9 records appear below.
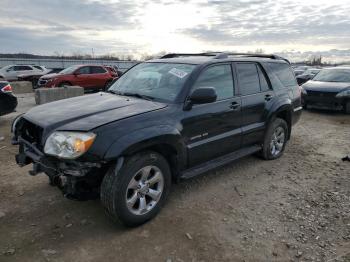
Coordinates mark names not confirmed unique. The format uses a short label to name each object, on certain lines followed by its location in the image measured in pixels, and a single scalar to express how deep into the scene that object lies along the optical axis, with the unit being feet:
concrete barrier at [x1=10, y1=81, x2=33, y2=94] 55.05
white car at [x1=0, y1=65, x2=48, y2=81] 67.97
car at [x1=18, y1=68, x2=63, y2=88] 65.62
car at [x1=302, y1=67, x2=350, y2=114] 33.01
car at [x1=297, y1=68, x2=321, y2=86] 48.69
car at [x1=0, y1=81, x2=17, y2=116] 25.90
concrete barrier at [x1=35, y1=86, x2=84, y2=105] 37.52
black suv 10.00
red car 49.61
